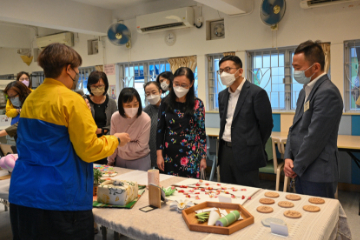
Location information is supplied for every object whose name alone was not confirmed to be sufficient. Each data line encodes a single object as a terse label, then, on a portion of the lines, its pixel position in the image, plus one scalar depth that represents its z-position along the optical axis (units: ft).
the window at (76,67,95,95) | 23.18
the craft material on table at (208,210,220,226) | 4.12
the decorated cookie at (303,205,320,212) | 4.52
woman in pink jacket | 7.56
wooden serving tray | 3.97
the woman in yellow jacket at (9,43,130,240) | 4.09
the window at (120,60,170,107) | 19.73
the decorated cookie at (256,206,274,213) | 4.57
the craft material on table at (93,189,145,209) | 5.06
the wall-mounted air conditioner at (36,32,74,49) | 22.44
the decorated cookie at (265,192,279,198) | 5.25
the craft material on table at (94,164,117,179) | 6.95
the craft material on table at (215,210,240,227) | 4.05
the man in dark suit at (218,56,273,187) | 6.92
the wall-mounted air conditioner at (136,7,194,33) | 16.73
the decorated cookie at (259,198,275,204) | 4.94
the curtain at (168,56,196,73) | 17.56
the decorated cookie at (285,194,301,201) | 5.05
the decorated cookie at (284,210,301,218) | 4.31
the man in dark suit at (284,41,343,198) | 5.65
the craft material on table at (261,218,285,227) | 4.04
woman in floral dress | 7.34
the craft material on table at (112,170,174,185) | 6.55
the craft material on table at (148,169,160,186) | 5.58
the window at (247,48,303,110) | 15.23
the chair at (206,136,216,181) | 13.48
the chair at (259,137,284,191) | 11.53
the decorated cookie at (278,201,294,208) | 4.75
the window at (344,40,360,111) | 13.43
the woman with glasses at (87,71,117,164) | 8.74
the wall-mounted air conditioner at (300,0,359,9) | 12.86
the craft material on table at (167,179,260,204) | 5.23
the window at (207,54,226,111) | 17.33
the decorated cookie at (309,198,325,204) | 4.85
